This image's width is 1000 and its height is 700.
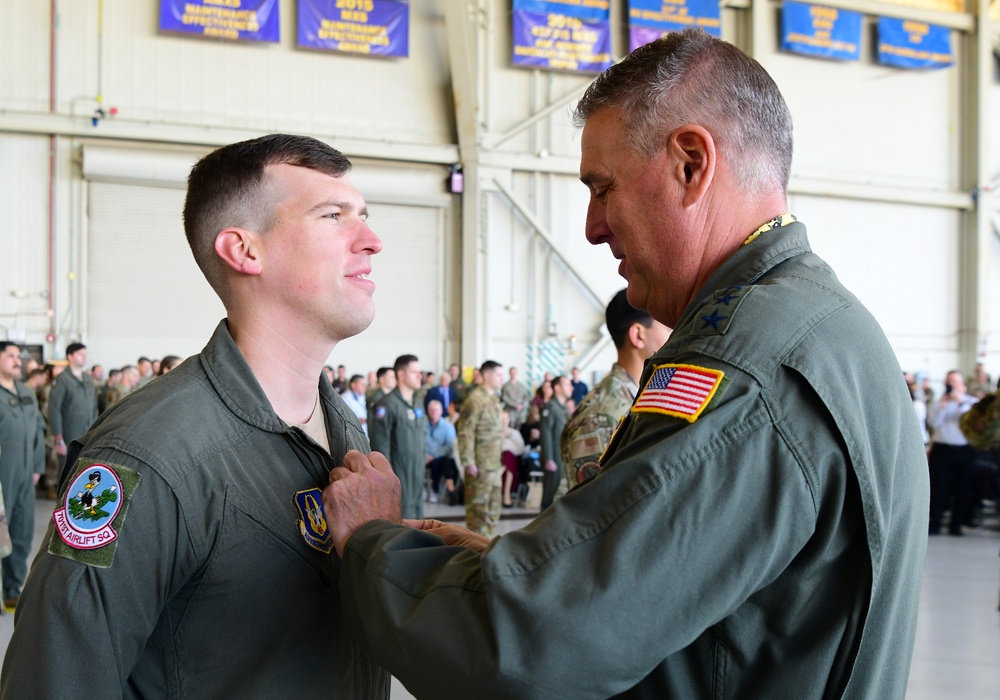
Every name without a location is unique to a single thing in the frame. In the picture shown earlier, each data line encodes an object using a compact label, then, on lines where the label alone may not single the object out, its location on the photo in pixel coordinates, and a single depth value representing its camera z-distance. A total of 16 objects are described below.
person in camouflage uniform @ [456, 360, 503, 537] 8.06
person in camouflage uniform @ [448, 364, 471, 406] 11.99
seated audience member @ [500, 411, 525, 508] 10.43
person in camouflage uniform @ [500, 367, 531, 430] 12.81
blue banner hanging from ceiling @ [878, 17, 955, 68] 15.59
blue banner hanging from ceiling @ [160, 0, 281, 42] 12.47
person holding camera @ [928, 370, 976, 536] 8.88
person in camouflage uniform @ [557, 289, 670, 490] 3.34
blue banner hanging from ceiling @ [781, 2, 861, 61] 14.98
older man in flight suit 0.90
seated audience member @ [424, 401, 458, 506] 10.61
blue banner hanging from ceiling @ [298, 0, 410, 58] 13.09
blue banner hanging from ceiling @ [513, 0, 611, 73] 13.74
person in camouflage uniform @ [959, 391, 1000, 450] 4.98
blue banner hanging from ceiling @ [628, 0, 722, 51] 14.07
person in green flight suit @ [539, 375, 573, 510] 9.47
